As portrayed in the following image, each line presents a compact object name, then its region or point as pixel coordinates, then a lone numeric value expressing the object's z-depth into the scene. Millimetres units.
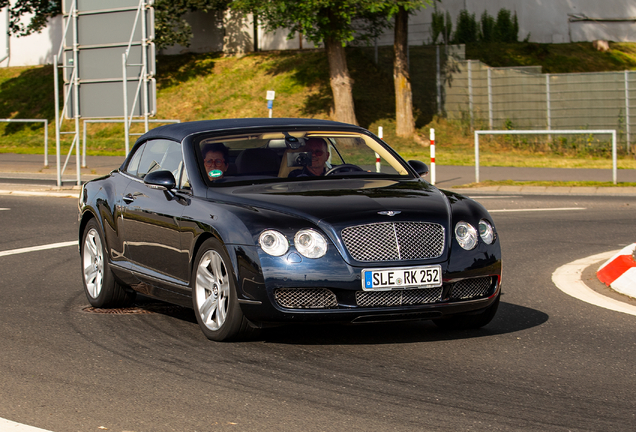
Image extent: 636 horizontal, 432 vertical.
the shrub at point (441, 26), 42656
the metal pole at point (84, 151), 26391
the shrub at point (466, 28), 43188
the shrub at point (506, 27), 43750
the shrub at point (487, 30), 43656
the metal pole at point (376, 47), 39059
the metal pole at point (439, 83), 36031
